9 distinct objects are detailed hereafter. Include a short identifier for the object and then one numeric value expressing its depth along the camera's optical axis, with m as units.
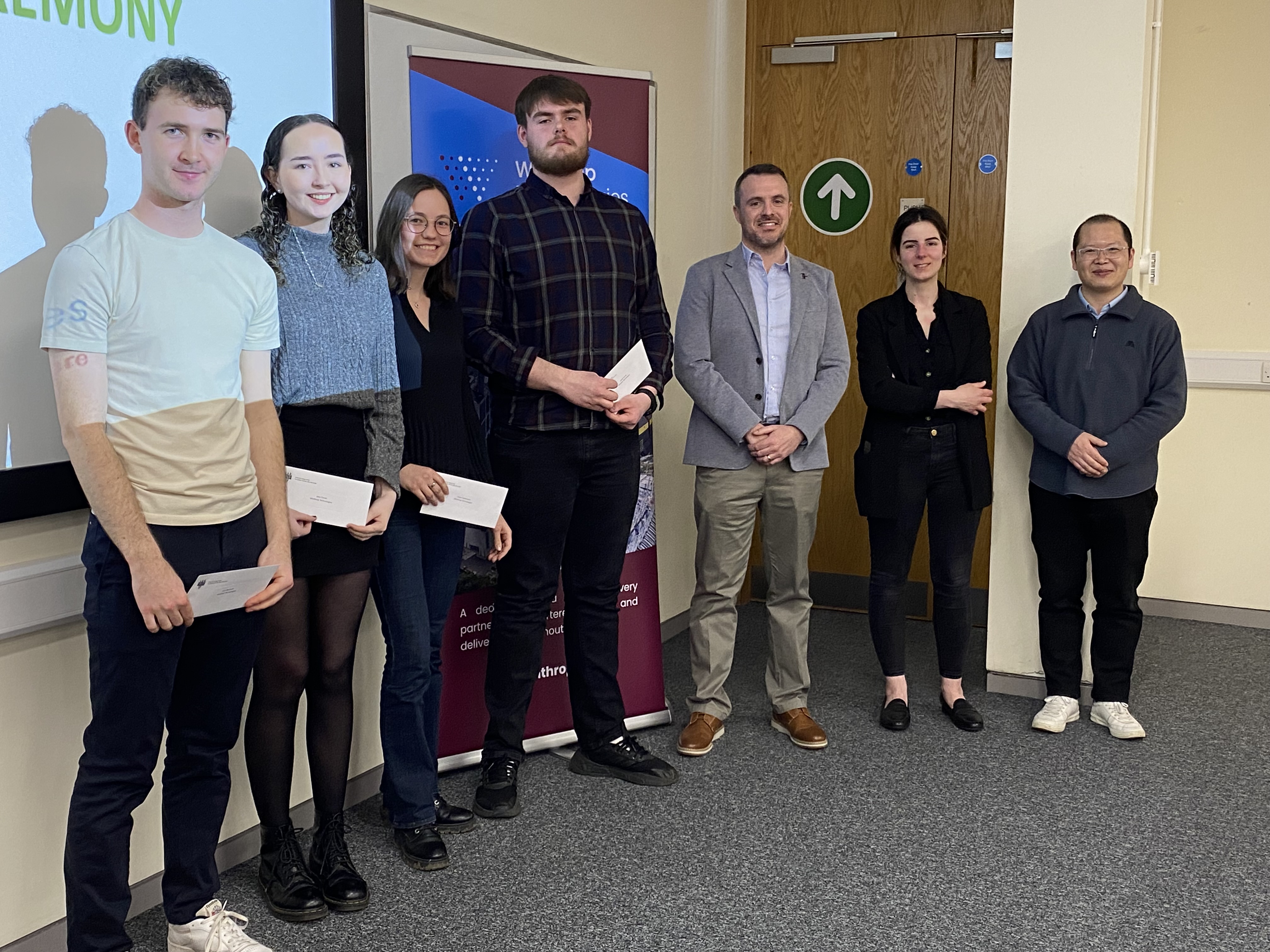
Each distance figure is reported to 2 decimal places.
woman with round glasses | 2.49
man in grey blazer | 3.22
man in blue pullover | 3.32
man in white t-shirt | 1.81
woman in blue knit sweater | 2.20
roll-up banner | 2.97
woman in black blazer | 3.37
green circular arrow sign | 4.77
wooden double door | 4.56
